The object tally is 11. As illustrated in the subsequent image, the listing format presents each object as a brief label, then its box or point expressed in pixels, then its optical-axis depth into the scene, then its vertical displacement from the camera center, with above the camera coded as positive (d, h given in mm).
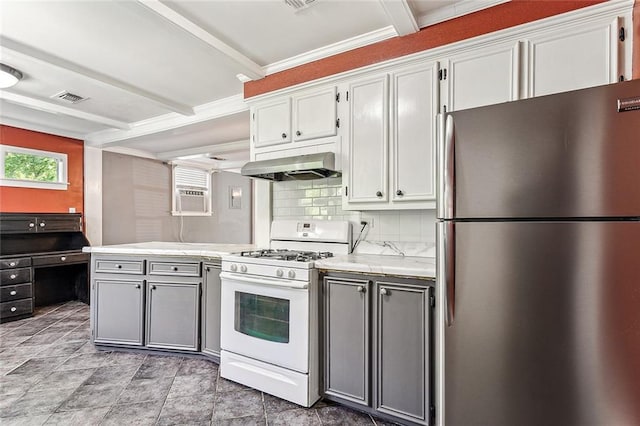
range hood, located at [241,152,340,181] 2395 +357
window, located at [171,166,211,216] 6438 +450
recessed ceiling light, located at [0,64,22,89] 2745 +1207
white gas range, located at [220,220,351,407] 2043 -749
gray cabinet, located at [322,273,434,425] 1758 -785
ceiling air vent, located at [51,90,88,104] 3418 +1277
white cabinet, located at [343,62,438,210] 2148 +518
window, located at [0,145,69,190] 4199 +632
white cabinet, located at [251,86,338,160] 2557 +760
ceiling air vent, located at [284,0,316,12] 1999 +1335
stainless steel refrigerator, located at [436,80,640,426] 1020 -172
